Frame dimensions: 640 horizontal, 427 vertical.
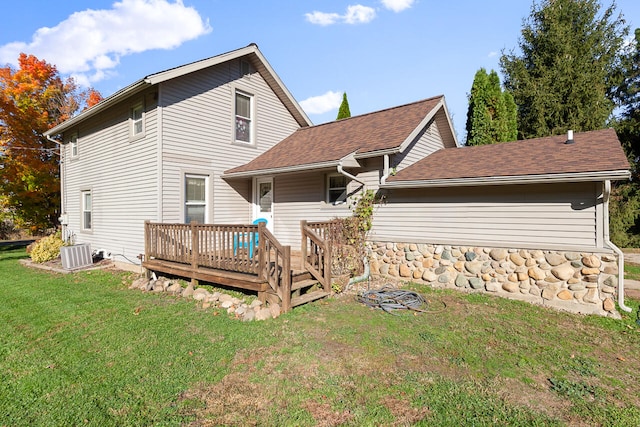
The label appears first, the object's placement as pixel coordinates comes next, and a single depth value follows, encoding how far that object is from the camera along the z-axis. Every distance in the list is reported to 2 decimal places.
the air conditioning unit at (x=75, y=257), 9.45
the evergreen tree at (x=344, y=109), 16.38
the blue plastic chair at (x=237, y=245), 5.81
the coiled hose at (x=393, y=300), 5.76
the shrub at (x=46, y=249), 11.02
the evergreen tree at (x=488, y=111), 13.52
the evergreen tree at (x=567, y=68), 15.91
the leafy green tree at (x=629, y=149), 16.33
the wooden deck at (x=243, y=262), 5.60
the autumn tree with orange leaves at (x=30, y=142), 13.99
